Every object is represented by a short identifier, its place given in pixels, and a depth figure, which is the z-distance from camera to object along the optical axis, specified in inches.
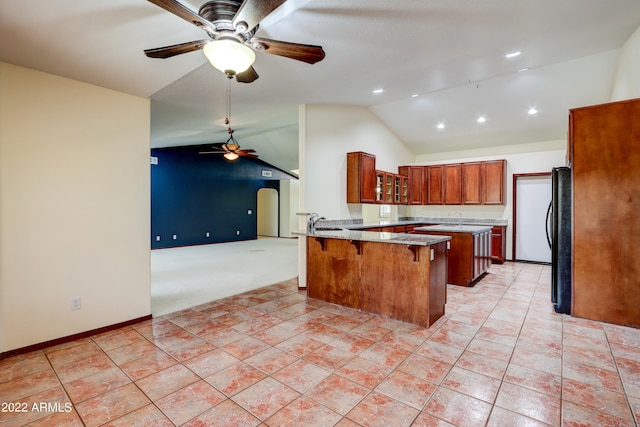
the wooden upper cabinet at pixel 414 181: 294.2
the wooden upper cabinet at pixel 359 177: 213.3
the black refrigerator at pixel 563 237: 135.6
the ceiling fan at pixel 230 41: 65.4
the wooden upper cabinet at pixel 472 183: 267.6
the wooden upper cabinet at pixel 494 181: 258.1
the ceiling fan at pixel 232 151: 234.9
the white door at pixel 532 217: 252.5
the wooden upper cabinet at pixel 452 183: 276.8
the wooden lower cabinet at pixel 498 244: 252.8
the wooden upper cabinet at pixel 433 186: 287.1
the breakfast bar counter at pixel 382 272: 124.6
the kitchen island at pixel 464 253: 180.2
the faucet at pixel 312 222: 173.0
